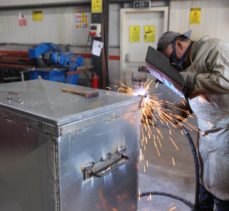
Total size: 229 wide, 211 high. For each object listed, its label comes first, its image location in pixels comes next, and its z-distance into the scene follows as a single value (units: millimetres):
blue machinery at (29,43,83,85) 4042
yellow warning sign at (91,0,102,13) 4726
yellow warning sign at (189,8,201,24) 4133
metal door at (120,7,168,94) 4531
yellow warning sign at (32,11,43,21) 5715
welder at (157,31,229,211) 1492
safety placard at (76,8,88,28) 5136
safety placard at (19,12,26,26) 5965
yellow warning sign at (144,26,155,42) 4648
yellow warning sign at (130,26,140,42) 4766
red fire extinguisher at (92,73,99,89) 4918
